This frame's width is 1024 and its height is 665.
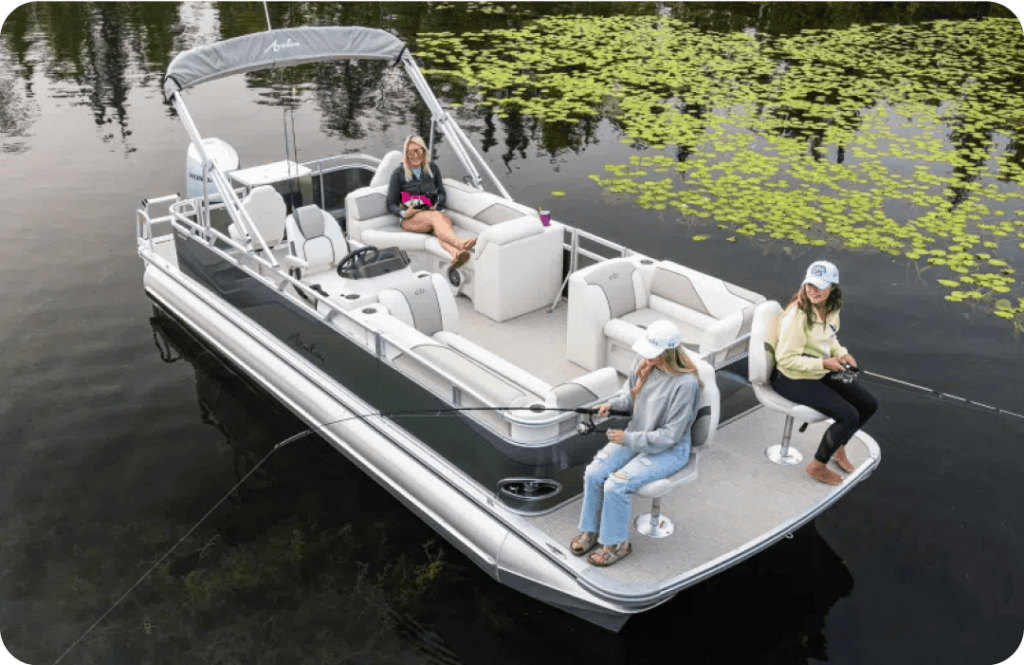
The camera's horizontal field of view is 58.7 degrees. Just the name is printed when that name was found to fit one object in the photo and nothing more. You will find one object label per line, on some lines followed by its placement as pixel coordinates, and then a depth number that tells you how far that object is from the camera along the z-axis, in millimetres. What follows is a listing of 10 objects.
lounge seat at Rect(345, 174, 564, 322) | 6801
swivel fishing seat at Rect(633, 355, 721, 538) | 4574
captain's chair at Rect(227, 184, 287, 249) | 7363
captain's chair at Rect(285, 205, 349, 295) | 7059
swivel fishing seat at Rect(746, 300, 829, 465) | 5133
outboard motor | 8461
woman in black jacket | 7711
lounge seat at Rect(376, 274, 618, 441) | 4852
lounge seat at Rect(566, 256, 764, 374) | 5875
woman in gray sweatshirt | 4379
